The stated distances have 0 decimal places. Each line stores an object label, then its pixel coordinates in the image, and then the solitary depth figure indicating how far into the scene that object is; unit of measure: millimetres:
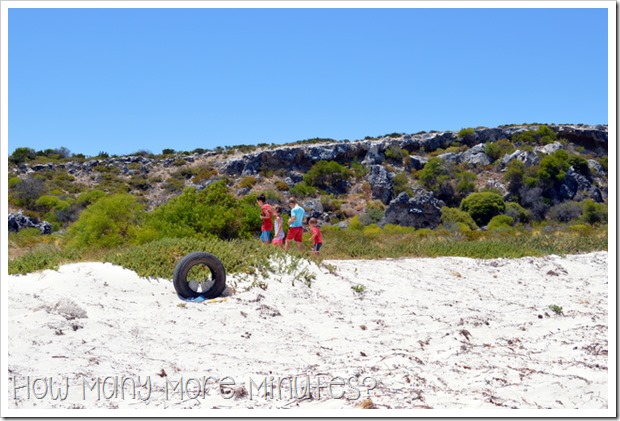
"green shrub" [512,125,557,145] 53656
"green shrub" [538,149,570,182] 45372
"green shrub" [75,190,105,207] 37178
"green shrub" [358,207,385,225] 38594
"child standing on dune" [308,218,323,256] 14341
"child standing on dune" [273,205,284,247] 14398
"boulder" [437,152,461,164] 50350
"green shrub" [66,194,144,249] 15656
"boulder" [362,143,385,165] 50938
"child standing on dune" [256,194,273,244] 14348
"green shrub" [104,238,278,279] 11703
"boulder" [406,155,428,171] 50188
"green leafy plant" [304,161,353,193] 47875
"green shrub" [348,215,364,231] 35556
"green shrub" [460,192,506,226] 40375
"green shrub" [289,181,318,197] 45625
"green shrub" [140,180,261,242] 15805
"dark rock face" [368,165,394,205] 44881
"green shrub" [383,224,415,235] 31578
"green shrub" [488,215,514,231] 37969
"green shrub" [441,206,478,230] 37875
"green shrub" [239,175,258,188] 46438
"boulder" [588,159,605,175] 48719
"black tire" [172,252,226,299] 10883
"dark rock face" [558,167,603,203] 44875
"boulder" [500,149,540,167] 48031
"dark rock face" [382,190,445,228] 37969
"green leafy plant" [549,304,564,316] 11242
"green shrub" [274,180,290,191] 46938
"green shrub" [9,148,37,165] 50044
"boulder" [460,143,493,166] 50250
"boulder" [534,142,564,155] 50475
